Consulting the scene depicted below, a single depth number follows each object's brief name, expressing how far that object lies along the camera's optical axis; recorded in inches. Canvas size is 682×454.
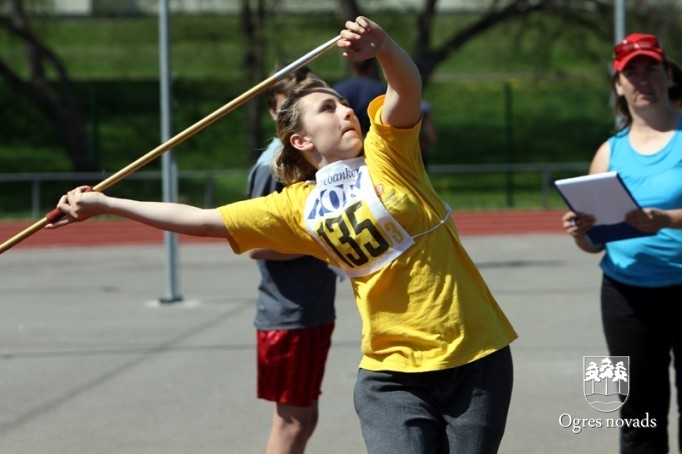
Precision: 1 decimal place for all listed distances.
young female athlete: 263.9
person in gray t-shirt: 366.6
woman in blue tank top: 359.6
